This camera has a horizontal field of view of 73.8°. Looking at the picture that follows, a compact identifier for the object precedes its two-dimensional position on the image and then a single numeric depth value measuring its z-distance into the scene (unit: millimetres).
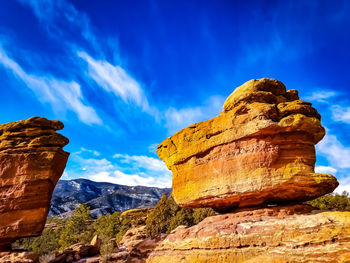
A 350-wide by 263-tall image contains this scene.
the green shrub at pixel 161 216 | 41122
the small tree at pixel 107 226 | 51469
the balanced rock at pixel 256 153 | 12031
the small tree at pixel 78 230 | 47519
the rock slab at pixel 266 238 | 9221
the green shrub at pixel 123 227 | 46412
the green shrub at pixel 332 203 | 35906
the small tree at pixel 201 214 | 38897
